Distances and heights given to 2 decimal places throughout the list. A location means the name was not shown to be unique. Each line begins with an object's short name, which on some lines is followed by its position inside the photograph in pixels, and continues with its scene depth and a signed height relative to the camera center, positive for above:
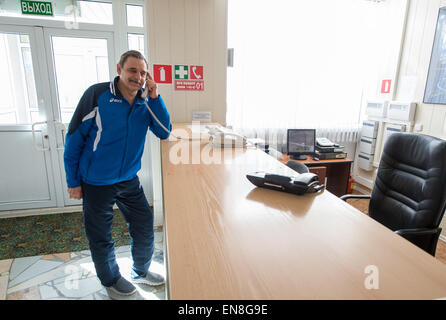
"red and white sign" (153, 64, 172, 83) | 2.66 +0.22
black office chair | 1.46 -0.50
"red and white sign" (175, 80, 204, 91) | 2.75 +0.11
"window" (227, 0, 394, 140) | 3.26 +0.47
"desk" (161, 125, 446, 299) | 0.57 -0.38
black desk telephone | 1.07 -0.33
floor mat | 2.49 -1.38
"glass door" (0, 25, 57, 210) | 2.85 -0.33
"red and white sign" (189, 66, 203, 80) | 2.75 +0.24
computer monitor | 3.38 -0.54
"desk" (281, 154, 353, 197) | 3.36 -0.95
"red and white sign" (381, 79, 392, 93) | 3.46 +0.18
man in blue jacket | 1.61 -0.34
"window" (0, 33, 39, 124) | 2.84 +0.12
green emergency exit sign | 2.76 +0.86
